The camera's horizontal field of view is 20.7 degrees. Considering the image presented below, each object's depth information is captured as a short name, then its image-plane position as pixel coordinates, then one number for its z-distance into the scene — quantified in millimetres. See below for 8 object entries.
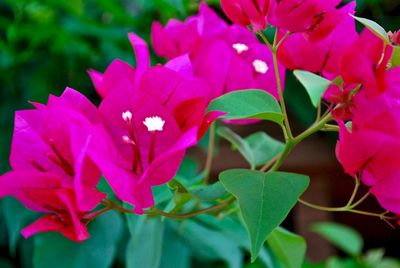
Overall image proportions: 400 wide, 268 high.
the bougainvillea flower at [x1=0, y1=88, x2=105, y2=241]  398
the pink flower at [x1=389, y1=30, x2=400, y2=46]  412
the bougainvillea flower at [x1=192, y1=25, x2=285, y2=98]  476
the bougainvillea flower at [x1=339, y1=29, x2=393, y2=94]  397
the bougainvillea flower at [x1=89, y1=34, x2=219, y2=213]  403
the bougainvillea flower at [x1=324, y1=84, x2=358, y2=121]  407
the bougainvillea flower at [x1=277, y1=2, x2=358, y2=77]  451
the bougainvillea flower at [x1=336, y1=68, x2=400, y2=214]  403
